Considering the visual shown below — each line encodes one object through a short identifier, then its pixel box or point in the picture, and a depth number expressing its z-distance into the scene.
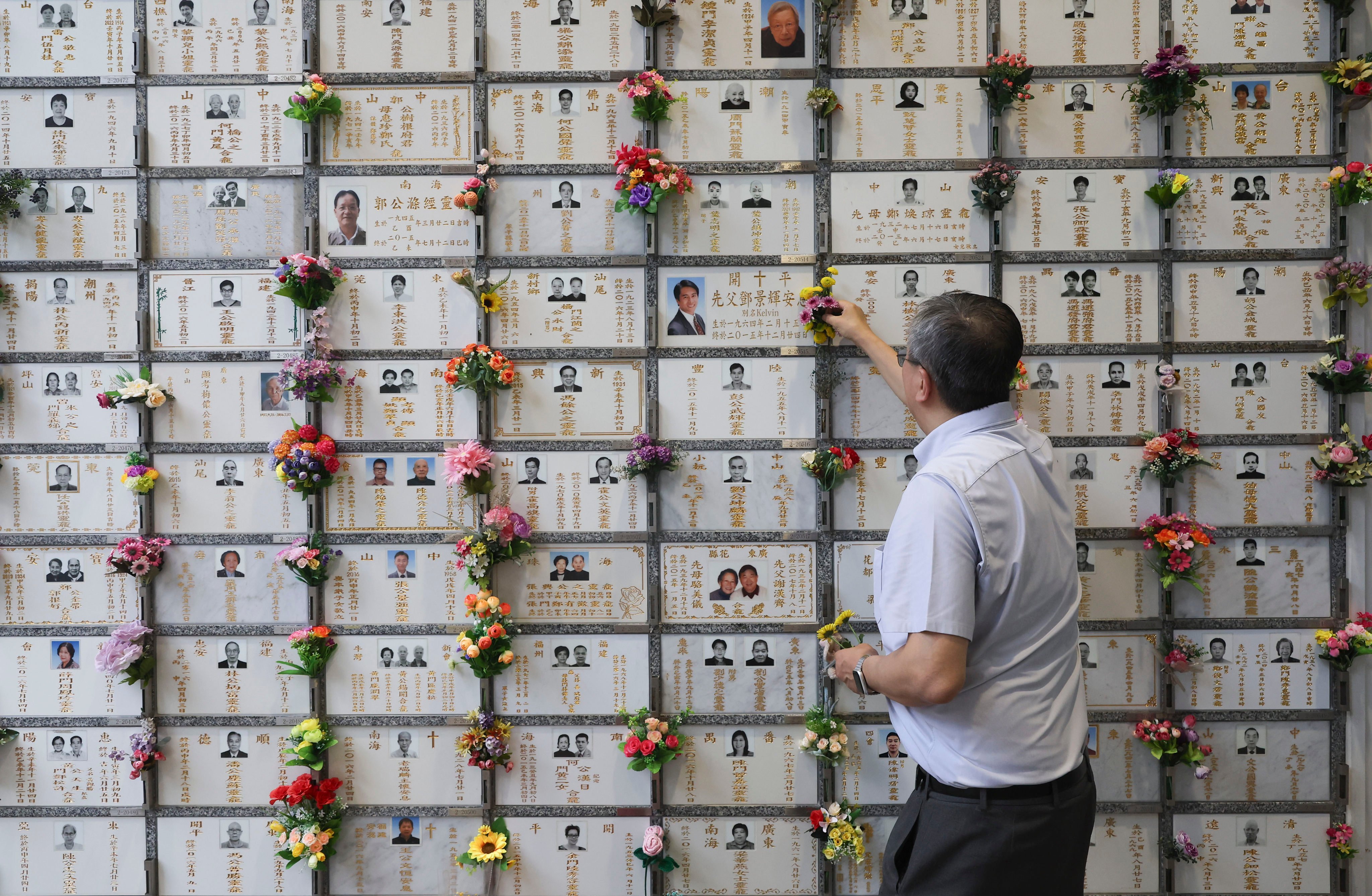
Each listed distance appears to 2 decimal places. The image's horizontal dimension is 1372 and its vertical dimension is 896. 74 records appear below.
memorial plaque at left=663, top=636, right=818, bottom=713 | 2.92
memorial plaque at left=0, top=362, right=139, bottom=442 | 2.96
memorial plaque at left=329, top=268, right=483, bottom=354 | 2.95
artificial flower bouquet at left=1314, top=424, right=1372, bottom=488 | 2.80
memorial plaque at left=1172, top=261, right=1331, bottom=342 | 2.91
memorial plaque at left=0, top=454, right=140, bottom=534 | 2.96
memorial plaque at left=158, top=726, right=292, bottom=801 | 2.95
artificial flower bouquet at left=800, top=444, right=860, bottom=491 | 2.81
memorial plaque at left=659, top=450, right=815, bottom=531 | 2.92
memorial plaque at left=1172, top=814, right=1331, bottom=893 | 2.91
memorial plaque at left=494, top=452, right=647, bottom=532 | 2.94
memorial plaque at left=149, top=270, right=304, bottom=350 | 2.96
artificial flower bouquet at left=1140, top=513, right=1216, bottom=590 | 2.79
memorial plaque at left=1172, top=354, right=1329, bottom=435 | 2.91
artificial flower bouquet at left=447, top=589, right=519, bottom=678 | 2.77
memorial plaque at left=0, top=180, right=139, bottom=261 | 2.97
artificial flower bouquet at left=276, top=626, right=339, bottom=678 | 2.82
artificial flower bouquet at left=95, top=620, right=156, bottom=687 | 2.81
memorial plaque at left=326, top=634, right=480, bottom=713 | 2.93
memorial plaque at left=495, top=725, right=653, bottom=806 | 2.93
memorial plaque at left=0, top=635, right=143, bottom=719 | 2.95
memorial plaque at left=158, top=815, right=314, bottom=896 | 2.95
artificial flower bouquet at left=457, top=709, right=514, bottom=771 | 2.80
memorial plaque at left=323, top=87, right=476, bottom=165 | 2.94
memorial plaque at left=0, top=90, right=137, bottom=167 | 2.96
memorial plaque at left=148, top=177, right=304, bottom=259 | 2.96
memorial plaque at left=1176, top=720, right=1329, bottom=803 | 2.91
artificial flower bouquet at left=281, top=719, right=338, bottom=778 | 2.82
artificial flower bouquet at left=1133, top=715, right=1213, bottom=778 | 2.82
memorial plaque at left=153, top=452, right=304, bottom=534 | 2.96
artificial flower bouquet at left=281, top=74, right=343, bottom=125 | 2.82
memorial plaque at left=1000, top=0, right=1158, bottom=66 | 2.89
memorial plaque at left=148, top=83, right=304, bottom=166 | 2.94
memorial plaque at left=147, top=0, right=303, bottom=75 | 2.93
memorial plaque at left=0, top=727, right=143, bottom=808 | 2.96
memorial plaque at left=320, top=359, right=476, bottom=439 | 2.95
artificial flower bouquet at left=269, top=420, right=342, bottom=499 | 2.80
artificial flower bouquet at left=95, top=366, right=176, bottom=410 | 2.87
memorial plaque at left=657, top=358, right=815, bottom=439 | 2.92
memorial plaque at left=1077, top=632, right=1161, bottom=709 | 2.92
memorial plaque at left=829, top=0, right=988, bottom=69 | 2.89
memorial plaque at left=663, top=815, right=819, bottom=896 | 2.91
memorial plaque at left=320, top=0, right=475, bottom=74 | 2.92
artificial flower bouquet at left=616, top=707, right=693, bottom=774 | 2.79
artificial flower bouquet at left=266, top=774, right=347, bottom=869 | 2.80
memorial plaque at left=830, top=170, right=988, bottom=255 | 2.91
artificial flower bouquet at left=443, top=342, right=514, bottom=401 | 2.82
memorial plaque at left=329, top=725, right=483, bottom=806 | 2.94
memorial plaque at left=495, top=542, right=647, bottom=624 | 2.93
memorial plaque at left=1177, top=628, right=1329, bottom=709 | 2.91
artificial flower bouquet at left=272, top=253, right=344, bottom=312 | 2.80
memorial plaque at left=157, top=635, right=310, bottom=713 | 2.95
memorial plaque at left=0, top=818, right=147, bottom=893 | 2.96
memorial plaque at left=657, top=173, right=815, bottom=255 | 2.92
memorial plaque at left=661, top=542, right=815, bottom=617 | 2.92
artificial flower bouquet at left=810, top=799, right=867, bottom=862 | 2.78
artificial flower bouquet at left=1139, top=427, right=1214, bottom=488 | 2.81
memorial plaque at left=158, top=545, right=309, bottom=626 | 2.96
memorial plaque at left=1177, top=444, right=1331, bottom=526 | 2.91
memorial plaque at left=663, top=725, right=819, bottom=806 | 2.91
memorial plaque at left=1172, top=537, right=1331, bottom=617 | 2.91
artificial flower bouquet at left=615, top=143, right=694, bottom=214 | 2.77
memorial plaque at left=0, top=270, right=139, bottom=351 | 2.97
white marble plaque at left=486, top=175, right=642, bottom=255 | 2.93
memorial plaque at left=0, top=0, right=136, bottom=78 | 2.95
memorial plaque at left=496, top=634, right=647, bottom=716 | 2.93
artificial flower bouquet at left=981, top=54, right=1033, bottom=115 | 2.78
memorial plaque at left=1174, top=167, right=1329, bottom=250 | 2.91
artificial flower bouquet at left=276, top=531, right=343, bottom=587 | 2.82
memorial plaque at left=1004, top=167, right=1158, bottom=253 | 2.91
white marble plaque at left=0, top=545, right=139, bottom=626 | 2.96
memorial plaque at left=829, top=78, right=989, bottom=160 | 2.90
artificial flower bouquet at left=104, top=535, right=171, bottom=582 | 2.85
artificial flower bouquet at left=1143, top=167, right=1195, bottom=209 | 2.80
